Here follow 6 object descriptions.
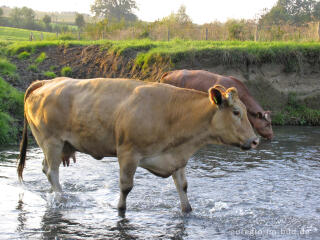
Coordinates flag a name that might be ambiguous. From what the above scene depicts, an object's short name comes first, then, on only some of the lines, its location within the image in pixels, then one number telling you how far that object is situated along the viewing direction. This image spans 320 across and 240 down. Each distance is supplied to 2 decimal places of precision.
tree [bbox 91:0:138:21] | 71.81
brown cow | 10.86
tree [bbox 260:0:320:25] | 46.75
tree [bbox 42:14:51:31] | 58.88
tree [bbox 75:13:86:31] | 58.75
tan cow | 6.17
